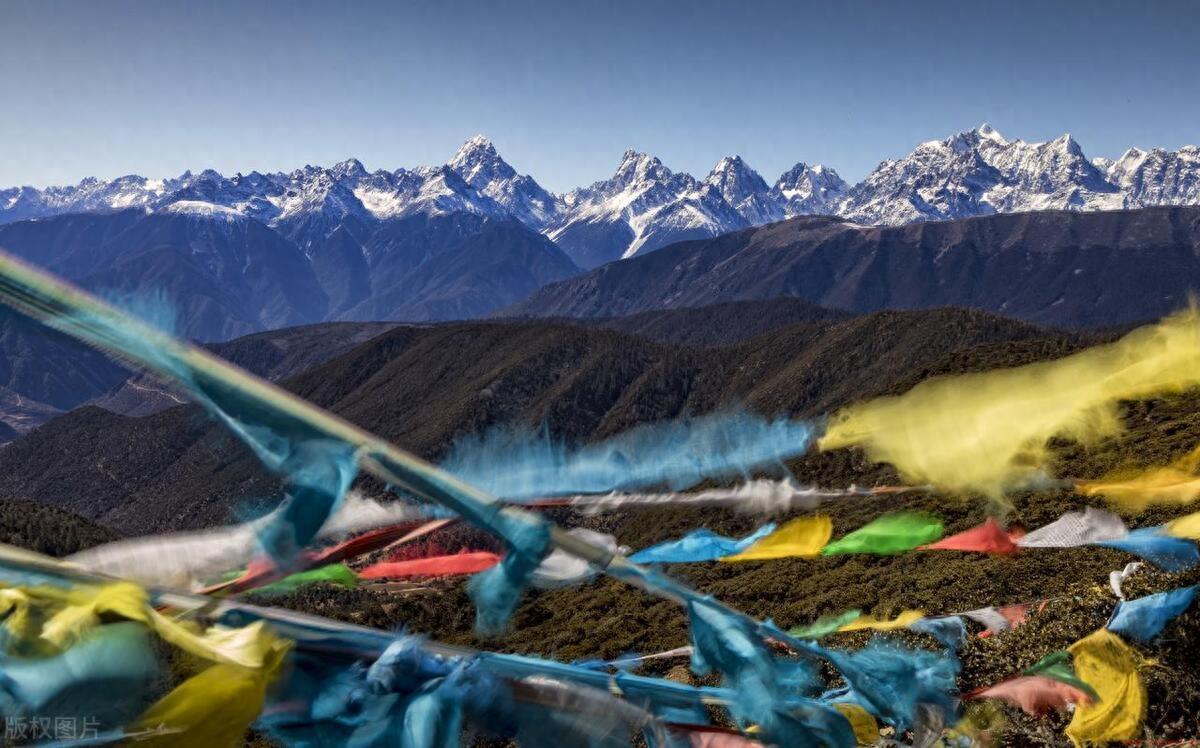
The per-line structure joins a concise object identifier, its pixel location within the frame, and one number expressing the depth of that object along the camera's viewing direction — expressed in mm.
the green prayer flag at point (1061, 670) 6953
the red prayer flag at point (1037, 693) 6945
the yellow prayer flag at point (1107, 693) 6641
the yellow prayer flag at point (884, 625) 7395
